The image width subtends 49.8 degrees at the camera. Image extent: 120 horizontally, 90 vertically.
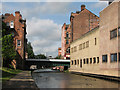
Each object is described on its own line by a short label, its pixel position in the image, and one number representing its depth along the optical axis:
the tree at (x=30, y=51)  93.89
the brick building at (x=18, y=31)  42.88
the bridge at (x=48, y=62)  52.53
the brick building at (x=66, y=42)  58.37
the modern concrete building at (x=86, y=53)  26.31
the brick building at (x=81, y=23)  47.64
